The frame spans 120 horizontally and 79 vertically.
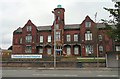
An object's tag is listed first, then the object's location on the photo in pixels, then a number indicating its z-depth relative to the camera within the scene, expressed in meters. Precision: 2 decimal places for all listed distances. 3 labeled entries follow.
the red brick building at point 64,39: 24.42
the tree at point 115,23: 9.67
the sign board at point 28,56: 18.30
